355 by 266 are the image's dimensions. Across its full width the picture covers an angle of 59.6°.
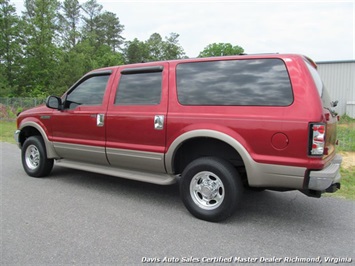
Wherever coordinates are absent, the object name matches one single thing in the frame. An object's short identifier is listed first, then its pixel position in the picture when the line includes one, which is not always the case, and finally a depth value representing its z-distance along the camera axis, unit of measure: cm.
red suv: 329
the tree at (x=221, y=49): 7769
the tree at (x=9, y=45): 3169
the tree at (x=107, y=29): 6078
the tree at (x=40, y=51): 3319
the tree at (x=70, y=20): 5044
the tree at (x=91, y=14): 6031
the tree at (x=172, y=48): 7388
